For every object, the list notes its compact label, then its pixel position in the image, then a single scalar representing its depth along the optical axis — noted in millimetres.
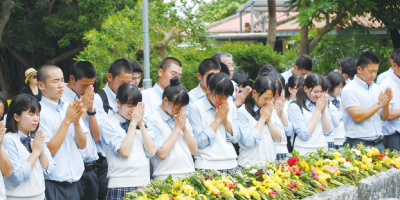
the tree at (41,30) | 10930
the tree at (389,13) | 9953
